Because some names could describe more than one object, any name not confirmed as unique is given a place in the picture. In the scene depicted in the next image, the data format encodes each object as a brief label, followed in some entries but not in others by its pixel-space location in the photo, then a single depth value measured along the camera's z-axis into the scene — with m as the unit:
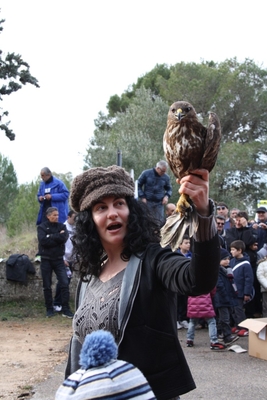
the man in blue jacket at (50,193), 11.07
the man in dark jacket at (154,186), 10.39
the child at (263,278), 8.63
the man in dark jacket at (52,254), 9.98
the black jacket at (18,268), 11.15
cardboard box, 6.75
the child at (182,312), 8.77
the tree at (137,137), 21.80
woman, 2.03
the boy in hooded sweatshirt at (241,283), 8.16
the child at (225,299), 7.57
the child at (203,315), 7.36
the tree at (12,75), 10.09
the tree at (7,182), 32.38
